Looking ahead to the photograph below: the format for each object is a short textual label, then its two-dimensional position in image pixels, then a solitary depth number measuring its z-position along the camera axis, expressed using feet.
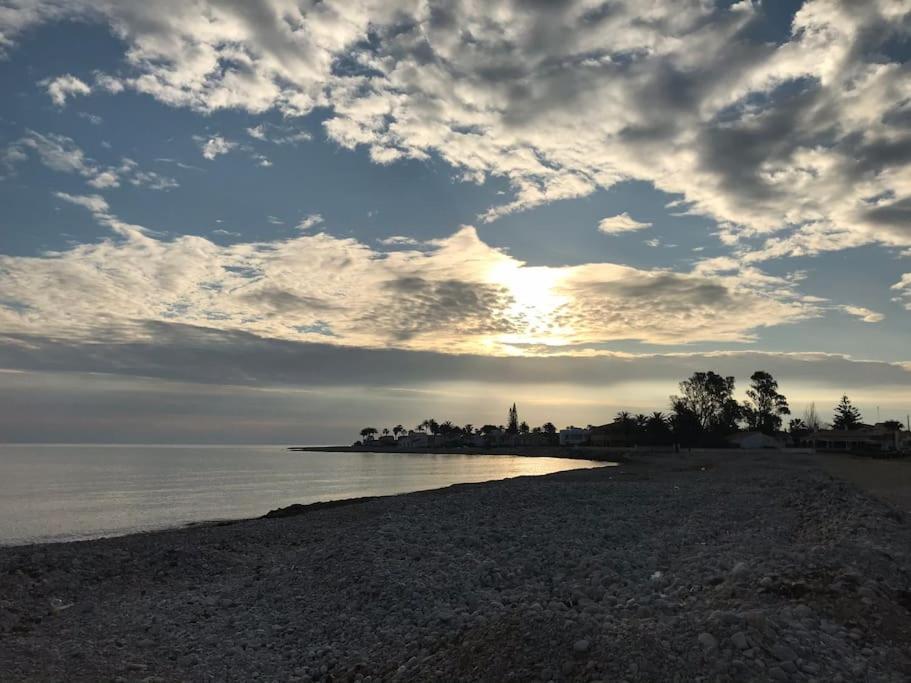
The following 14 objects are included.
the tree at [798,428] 483.84
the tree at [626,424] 523.29
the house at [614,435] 522.47
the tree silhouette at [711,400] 439.63
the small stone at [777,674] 20.38
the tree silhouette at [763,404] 457.27
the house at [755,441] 350.23
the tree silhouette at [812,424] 502.99
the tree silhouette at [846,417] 474.49
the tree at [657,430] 437.21
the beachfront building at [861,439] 354.62
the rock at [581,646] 23.24
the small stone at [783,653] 21.64
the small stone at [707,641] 22.24
